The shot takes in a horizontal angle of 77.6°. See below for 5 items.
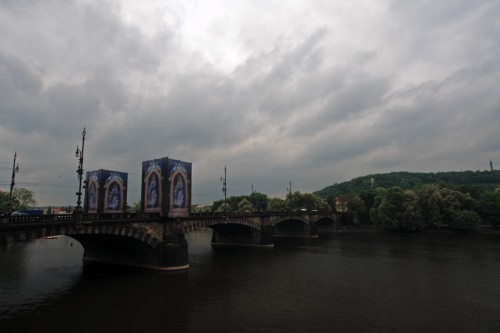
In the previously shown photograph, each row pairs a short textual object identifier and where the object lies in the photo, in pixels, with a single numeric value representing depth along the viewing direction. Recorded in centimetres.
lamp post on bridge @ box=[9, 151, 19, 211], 3402
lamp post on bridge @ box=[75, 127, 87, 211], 3190
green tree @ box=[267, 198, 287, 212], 14092
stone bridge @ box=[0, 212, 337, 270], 3169
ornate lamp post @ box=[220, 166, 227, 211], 6594
